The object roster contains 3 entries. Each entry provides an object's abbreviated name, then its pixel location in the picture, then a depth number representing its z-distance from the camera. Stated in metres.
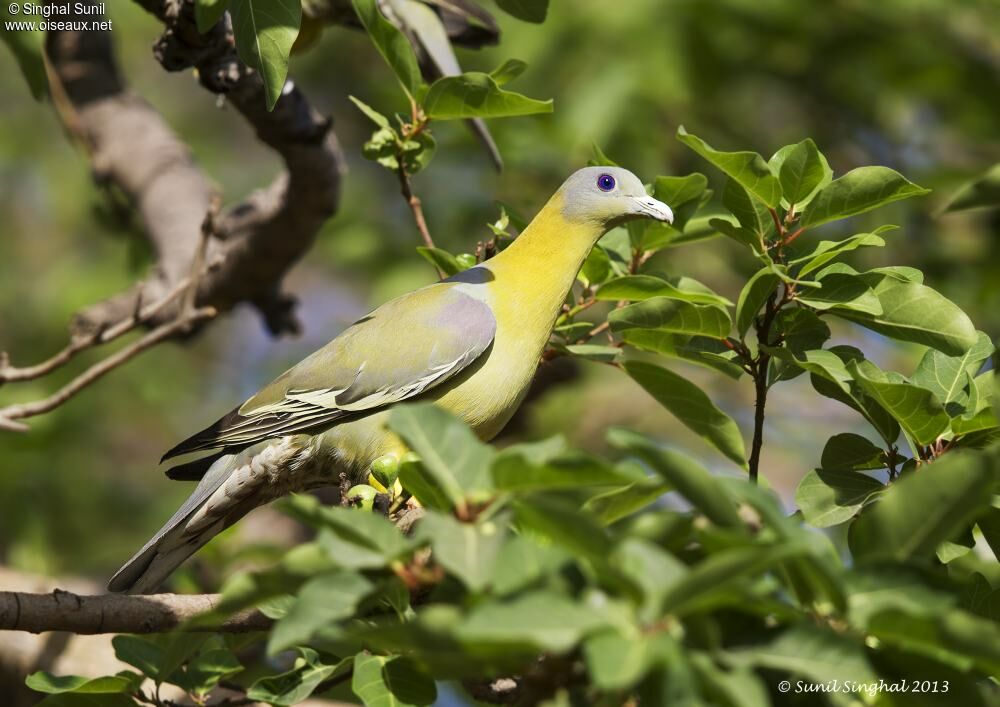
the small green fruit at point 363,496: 4.86
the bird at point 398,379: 6.45
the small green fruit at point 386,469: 4.84
